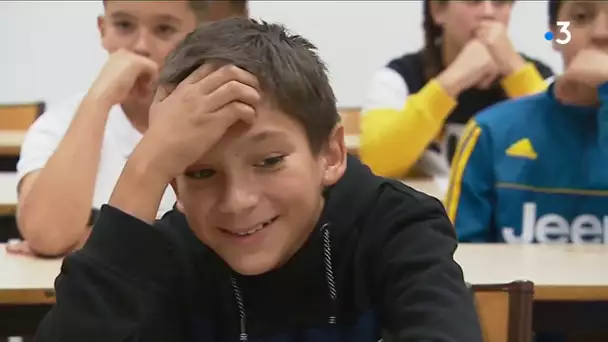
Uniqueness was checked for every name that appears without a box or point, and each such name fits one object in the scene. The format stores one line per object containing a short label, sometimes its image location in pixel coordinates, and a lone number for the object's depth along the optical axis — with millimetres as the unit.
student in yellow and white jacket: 3430
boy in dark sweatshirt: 2219
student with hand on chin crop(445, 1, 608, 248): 2726
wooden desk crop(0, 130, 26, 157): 3914
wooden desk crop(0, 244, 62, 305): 2428
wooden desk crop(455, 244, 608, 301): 2440
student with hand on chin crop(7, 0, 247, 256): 2615
